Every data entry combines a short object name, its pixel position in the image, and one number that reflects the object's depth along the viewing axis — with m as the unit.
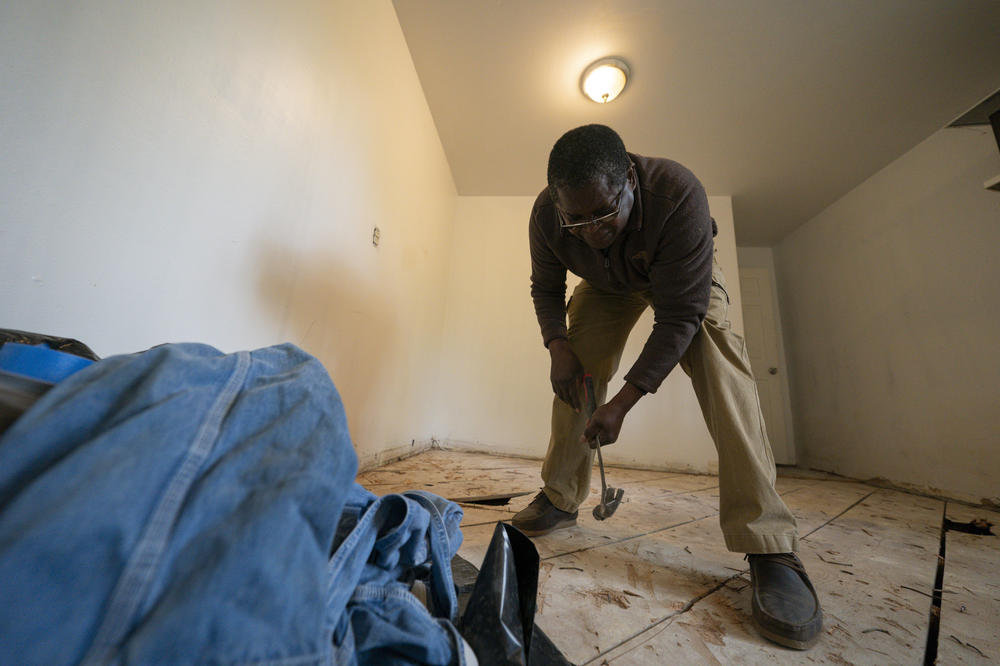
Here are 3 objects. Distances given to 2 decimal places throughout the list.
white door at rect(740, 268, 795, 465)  3.65
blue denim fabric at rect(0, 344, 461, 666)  0.25
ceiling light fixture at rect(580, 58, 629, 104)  2.18
